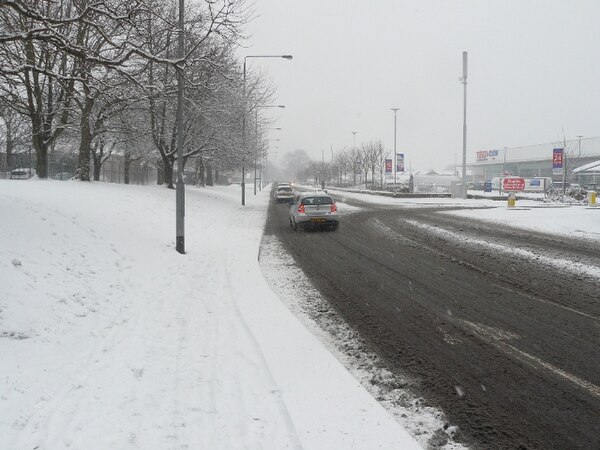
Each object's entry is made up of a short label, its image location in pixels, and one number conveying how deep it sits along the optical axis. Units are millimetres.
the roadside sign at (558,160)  33638
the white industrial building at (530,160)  89812
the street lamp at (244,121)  28159
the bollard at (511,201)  29750
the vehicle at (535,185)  60281
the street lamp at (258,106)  33806
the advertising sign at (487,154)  115500
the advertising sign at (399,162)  54388
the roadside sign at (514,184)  41250
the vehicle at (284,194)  40094
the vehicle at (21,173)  30744
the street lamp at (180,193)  11734
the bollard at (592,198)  28750
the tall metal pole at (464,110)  35062
